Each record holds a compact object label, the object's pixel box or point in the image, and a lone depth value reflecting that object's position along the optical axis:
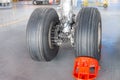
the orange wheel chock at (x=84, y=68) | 2.12
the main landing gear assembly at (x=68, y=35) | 2.29
